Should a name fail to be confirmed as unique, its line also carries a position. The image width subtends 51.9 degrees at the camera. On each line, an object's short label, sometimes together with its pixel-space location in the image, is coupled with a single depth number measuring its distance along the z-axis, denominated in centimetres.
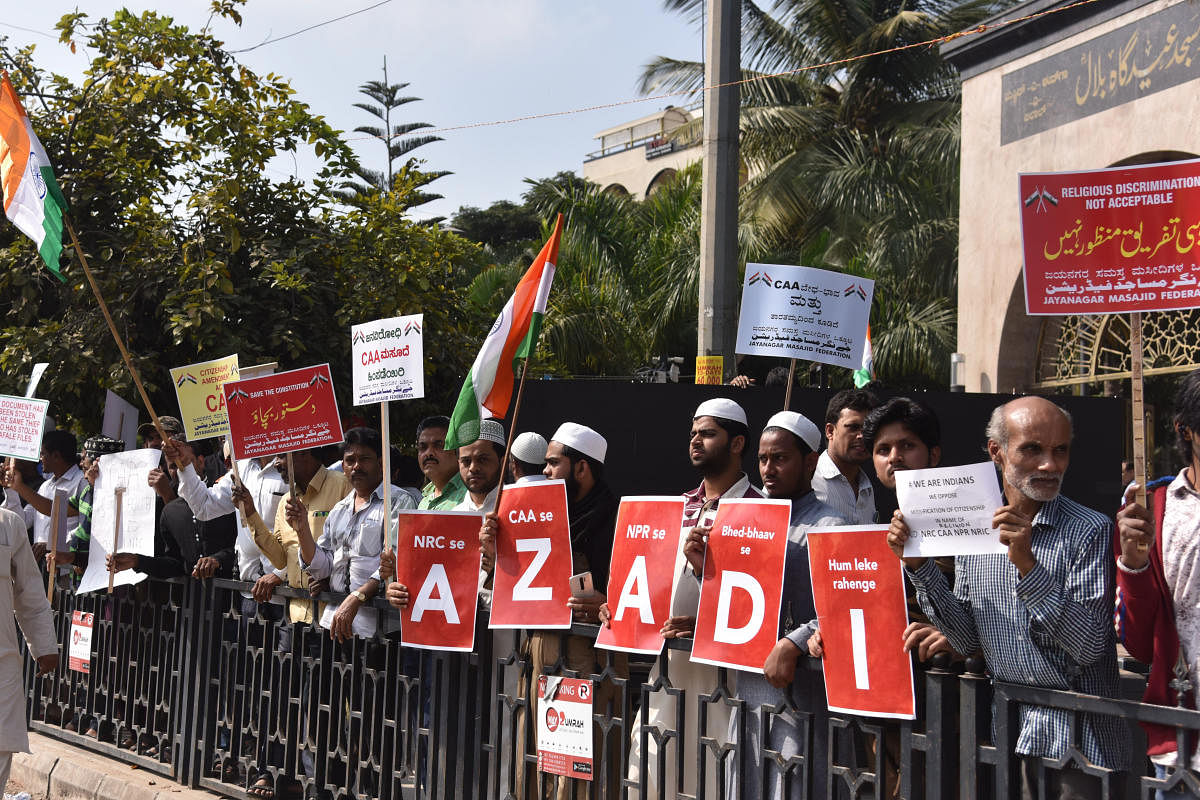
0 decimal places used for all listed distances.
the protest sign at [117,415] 939
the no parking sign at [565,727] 493
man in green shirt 688
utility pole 955
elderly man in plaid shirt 346
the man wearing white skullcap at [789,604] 422
